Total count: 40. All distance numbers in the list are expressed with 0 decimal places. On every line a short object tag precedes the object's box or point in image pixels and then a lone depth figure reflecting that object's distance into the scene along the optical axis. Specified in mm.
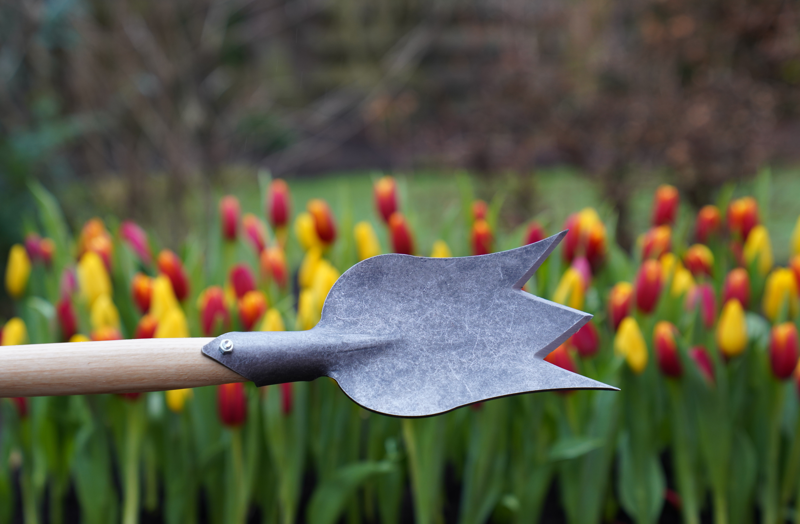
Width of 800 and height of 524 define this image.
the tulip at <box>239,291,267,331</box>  3006
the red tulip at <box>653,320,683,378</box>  2917
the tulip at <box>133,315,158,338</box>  2944
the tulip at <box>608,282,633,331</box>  3023
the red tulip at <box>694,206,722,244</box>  3353
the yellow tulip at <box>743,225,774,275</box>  3226
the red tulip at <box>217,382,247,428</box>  2906
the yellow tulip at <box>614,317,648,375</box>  2931
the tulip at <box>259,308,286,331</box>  2916
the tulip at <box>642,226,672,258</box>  3211
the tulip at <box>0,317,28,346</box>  3001
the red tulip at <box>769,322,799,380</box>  2914
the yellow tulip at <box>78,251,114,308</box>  3106
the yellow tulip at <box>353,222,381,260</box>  3244
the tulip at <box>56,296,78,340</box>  3006
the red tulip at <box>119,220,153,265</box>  3324
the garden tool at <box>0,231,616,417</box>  1996
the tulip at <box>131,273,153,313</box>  3096
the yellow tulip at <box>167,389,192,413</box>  2956
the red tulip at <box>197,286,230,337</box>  2995
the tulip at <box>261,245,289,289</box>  3229
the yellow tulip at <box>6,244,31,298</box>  3188
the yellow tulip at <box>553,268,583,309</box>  3004
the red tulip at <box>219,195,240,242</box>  3346
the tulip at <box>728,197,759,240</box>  3304
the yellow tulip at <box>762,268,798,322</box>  3051
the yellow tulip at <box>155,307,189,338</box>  2934
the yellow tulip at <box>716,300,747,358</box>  2917
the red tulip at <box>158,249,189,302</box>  3121
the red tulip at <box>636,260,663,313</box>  3007
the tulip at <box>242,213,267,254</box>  3381
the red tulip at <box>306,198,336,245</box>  3286
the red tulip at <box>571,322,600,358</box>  2973
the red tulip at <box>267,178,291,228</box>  3382
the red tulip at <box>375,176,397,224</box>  3326
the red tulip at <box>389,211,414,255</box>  3200
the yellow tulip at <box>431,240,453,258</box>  3130
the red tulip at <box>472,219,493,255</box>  3190
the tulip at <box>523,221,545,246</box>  3153
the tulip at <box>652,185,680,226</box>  3363
